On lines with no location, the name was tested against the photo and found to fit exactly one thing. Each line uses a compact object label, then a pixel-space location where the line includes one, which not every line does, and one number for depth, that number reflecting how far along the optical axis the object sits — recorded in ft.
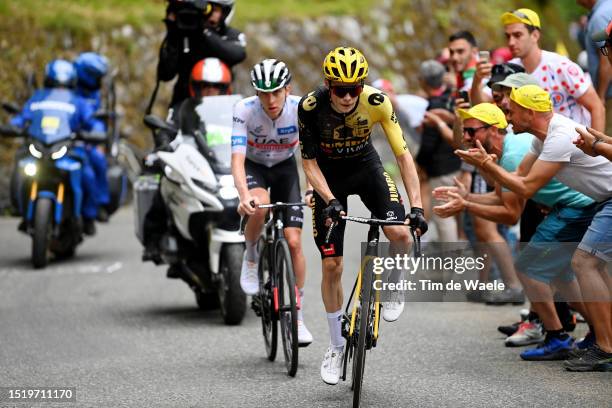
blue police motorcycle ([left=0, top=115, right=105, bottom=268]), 96.53
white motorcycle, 70.28
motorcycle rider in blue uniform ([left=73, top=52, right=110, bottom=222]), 104.99
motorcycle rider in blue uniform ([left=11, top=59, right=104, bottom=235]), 100.99
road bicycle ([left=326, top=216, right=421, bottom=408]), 47.75
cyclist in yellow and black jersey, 50.47
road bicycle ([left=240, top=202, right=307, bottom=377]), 56.85
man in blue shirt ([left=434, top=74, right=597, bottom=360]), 57.82
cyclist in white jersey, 59.98
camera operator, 82.53
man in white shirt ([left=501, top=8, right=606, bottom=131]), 65.46
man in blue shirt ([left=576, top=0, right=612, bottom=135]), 65.92
